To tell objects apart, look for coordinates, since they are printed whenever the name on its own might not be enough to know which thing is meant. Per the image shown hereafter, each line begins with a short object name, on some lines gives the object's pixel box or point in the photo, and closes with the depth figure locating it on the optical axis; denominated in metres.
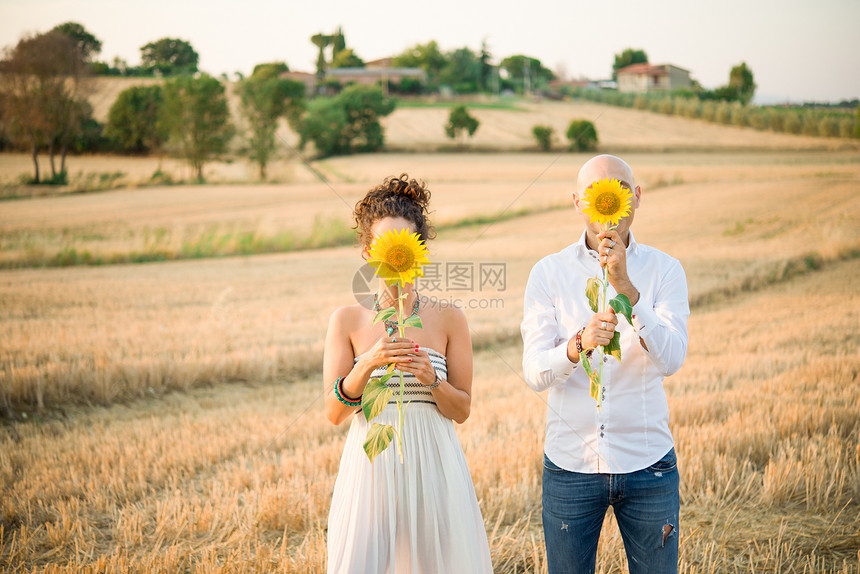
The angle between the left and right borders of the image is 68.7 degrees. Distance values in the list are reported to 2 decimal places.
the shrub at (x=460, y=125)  37.31
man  2.61
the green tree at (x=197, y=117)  26.38
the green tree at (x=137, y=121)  23.22
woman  2.70
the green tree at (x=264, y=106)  29.62
